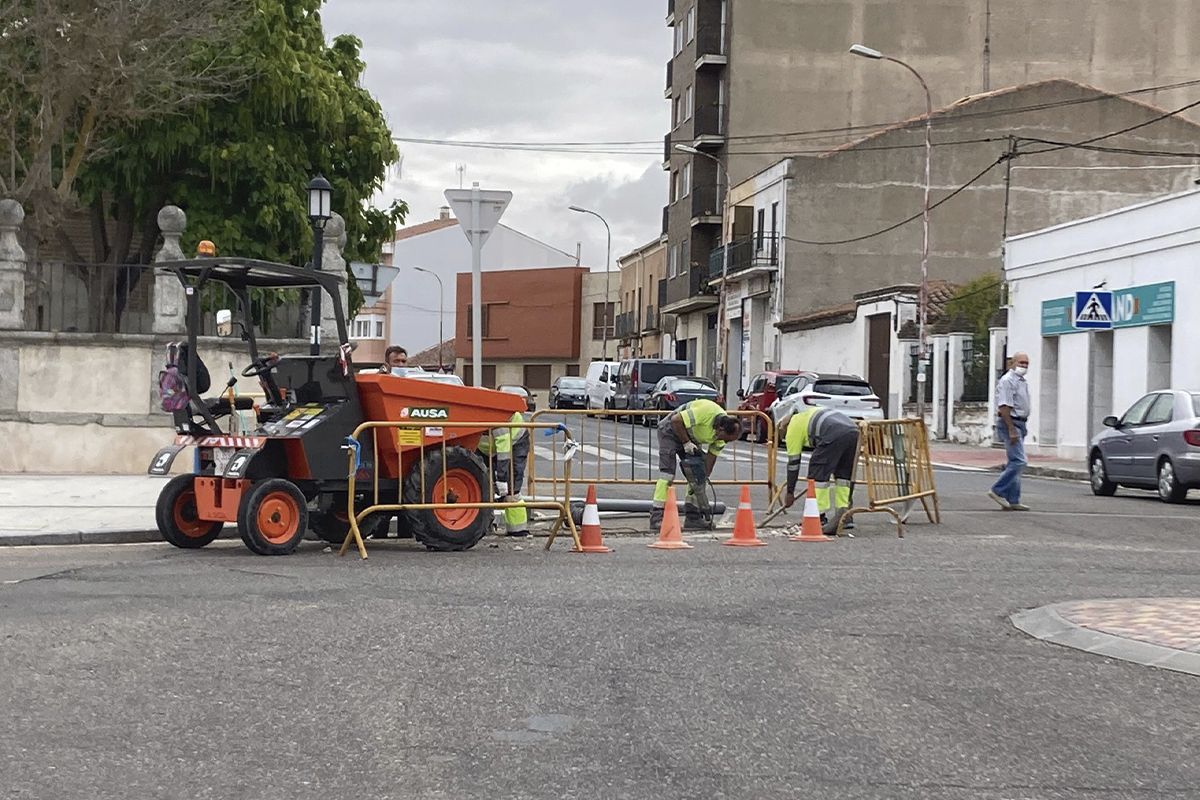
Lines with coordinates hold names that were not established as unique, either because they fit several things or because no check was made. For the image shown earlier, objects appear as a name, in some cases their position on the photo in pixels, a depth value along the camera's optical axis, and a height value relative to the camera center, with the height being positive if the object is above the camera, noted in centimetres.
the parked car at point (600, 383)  5709 +68
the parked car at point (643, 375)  4962 +83
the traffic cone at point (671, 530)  1473 -111
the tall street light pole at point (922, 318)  3857 +212
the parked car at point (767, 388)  3997 +43
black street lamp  2120 +236
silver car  2106 -44
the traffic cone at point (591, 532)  1439 -110
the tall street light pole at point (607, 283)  8289 +597
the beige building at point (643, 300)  7576 +482
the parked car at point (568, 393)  6788 +34
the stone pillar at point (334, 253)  2303 +202
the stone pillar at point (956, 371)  4053 +95
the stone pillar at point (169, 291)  2272 +136
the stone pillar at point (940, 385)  4116 +61
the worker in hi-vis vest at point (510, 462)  1526 -58
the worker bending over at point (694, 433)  1611 -27
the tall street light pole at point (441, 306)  9912 +558
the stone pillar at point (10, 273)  2234 +152
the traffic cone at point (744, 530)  1507 -111
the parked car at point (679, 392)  4097 +30
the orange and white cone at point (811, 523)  1555 -106
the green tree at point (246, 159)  2759 +388
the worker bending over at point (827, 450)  1606 -41
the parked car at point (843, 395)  3577 +26
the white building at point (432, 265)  10425 +834
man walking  1902 -21
